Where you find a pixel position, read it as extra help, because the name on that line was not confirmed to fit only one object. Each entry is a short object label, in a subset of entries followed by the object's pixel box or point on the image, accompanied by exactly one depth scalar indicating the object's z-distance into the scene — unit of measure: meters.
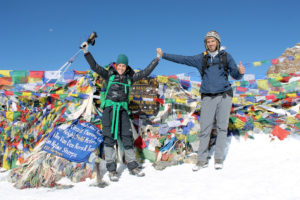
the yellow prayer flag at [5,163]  5.57
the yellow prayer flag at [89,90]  5.41
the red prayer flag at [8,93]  5.86
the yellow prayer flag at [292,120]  5.48
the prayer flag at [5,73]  6.18
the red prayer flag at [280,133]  5.29
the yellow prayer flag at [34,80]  6.16
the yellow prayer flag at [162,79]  6.04
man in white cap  4.33
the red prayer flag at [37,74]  6.14
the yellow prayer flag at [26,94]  5.71
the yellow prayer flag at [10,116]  6.16
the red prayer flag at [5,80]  6.21
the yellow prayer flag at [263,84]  7.83
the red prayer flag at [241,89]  7.50
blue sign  4.52
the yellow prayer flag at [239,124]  5.54
